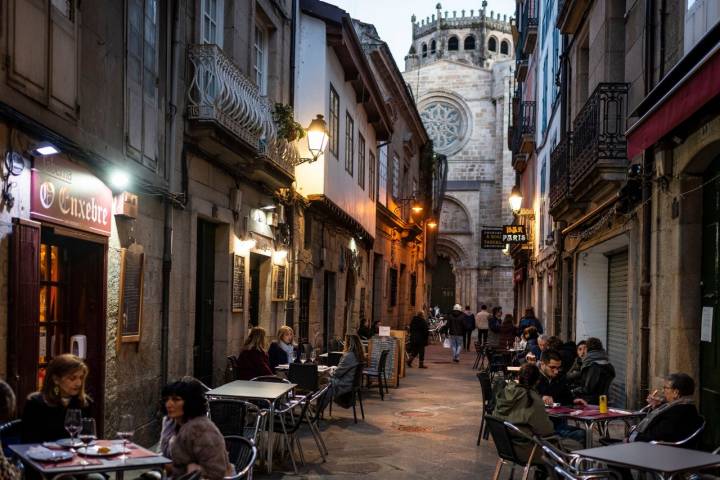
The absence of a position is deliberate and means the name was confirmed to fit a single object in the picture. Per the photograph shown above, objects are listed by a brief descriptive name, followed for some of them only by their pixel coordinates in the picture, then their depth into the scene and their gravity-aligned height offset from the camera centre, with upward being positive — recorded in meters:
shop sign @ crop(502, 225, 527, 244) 24.83 +1.11
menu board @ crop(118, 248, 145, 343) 8.00 -0.28
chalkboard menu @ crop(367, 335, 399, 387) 15.69 -1.62
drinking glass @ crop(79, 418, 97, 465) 4.87 -0.99
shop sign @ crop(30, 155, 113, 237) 6.25 +0.56
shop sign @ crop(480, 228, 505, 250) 29.16 +1.08
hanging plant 12.86 +2.29
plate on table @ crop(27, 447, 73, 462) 4.50 -1.06
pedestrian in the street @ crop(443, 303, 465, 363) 23.12 -1.75
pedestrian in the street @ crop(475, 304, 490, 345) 26.01 -1.67
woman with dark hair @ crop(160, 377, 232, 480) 4.77 -1.00
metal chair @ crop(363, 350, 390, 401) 13.66 -1.78
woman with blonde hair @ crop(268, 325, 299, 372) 11.77 -1.18
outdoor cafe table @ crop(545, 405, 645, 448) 7.43 -1.31
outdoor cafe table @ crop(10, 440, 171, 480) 4.36 -1.09
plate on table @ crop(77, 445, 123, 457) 4.68 -1.07
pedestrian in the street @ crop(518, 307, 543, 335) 19.10 -1.16
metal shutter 13.17 -0.84
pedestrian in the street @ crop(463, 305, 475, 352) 27.41 -1.92
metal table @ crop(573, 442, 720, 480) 4.91 -1.16
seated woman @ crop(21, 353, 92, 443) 5.09 -0.87
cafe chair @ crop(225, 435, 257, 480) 5.17 -1.19
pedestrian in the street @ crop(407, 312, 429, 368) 20.70 -1.72
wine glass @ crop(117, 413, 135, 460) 4.75 -0.99
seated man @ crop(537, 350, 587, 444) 8.25 -1.13
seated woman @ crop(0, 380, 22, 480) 4.29 -0.74
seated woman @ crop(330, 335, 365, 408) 10.59 -1.43
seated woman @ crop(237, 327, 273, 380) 9.88 -1.11
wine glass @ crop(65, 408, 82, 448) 4.77 -0.92
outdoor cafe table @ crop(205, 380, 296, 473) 7.71 -1.22
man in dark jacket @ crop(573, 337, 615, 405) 9.29 -1.20
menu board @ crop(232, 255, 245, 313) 11.30 -0.24
